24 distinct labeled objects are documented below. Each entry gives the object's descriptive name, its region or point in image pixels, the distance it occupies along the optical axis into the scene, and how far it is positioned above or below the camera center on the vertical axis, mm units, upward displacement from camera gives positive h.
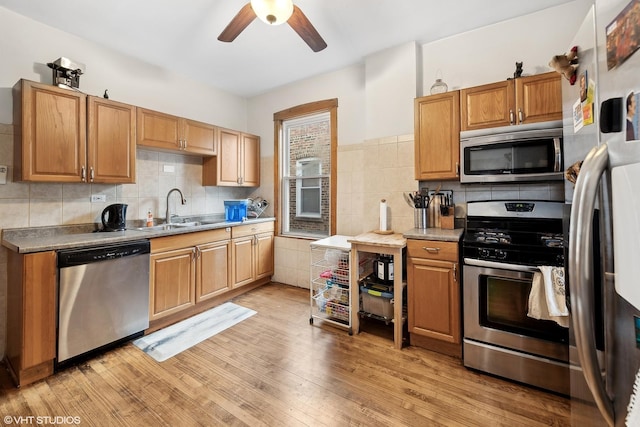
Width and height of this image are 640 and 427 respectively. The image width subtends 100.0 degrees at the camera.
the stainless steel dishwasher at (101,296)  1965 -628
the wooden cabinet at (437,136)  2346 +707
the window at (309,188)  3750 +390
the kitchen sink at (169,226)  2781 -105
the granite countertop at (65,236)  1892 -159
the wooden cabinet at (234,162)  3527 +750
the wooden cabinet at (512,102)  1993 +882
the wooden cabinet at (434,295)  2066 -645
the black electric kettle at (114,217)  2570 +2
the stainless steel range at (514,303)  1719 -632
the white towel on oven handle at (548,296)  1479 -483
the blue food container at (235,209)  3598 +96
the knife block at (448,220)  2477 -53
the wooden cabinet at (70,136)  2059 +689
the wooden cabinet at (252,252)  3371 -486
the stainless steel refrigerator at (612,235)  550 -49
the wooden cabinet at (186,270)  2543 -557
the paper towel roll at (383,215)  2801 -7
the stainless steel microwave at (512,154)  1963 +468
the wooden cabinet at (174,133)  2771 +944
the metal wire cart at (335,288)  2598 -732
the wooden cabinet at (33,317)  1810 -688
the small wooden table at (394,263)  2244 -440
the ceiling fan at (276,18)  1699 +1393
